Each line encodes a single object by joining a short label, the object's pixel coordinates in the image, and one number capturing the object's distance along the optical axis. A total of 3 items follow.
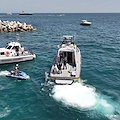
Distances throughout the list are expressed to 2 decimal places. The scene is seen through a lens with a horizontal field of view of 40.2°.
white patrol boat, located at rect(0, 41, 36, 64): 27.66
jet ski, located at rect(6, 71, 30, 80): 22.13
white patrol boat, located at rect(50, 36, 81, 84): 19.58
